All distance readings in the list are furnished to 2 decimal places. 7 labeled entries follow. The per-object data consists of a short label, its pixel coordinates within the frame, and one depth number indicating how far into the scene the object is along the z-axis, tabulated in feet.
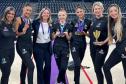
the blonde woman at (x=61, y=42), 9.07
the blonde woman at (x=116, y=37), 8.18
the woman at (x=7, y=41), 8.17
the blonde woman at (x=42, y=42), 8.96
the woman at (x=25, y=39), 8.72
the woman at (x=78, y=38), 9.39
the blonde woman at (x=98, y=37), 8.85
